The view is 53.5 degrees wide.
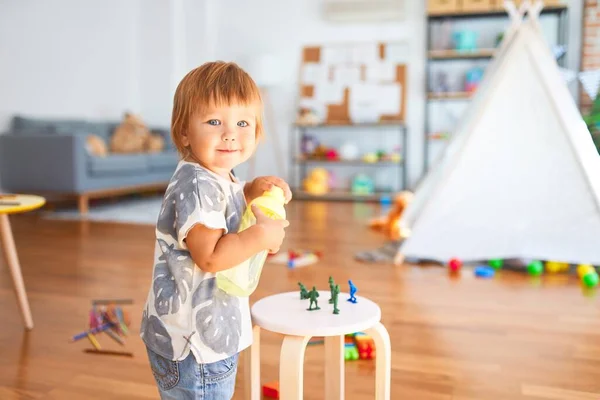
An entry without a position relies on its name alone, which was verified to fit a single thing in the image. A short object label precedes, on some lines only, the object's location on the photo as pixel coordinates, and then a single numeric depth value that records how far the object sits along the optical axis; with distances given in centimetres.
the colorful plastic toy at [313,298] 106
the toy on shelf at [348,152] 572
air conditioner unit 571
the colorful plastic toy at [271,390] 141
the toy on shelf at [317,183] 562
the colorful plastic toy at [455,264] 266
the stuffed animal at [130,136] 520
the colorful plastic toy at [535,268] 260
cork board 573
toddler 89
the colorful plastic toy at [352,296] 111
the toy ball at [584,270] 248
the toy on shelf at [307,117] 567
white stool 96
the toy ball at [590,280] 240
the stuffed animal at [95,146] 473
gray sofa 429
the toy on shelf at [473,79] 543
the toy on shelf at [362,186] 566
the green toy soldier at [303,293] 111
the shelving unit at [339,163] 554
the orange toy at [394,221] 347
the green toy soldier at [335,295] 105
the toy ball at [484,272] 257
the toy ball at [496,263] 270
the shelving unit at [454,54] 526
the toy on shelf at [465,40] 539
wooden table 167
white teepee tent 263
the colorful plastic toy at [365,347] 164
